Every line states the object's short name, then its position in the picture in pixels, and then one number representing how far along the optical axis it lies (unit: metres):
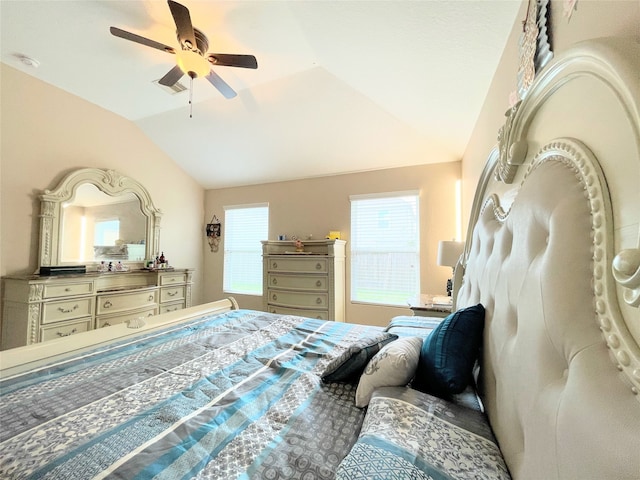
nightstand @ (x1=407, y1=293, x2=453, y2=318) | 2.27
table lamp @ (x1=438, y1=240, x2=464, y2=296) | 2.41
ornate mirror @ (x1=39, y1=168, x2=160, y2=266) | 2.90
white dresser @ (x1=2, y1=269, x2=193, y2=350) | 2.51
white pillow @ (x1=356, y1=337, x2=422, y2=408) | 0.99
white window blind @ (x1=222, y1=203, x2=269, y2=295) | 4.43
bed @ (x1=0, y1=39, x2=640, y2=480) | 0.46
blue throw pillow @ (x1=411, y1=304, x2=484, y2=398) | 0.94
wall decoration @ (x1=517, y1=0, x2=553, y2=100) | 0.93
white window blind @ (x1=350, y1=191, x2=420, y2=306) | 3.40
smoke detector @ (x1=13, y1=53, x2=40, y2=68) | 2.47
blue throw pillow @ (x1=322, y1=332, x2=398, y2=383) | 1.15
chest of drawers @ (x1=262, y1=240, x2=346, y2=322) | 3.38
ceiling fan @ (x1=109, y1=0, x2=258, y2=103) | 1.69
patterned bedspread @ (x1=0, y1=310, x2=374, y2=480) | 0.71
